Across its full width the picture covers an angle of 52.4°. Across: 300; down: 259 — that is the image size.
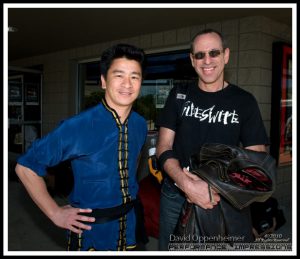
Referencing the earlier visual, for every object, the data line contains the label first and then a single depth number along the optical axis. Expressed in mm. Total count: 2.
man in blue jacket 1413
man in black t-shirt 1709
